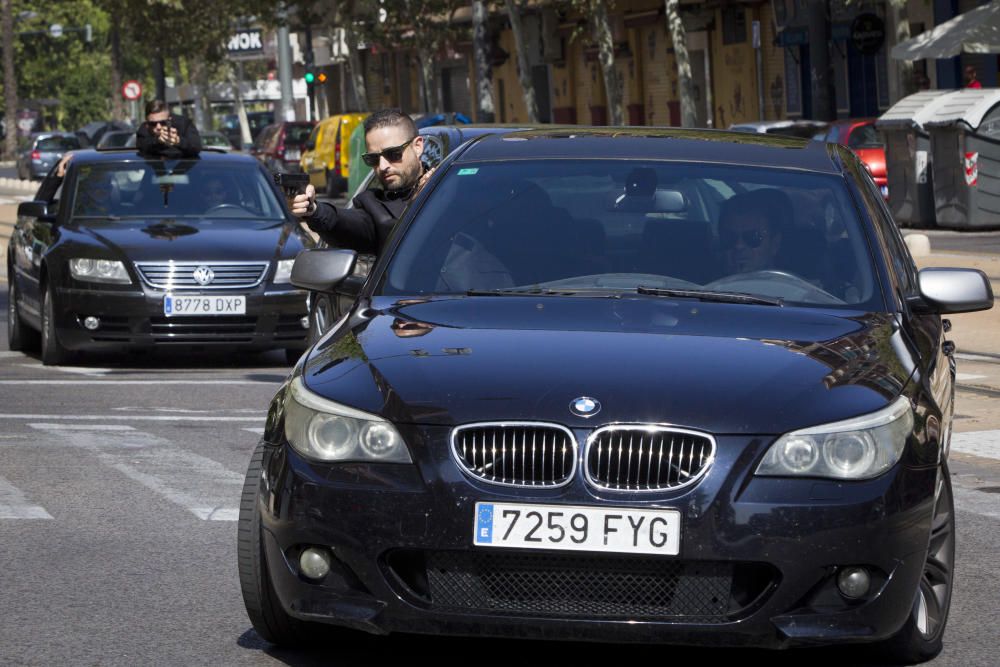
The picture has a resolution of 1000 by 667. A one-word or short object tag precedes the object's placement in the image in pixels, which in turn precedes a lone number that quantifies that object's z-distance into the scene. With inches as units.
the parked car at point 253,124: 3516.0
